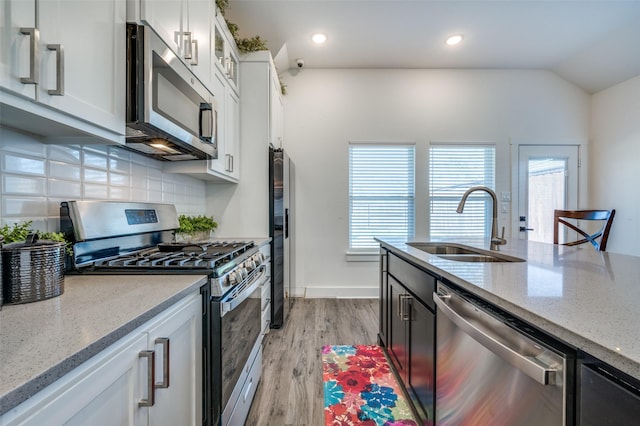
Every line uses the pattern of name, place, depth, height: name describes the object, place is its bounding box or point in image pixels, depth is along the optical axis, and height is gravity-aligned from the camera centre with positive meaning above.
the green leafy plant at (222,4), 2.00 +1.53
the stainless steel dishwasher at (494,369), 0.58 -0.42
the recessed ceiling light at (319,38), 2.84 +1.83
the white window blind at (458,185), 3.54 +0.34
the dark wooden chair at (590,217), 2.10 -0.05
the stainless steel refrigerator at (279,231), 2.50 -0.19
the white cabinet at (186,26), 1.20 +0.96
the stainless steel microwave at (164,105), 1.10 +0.52
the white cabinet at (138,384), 0.46 -0.39
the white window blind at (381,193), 3.55 +0.24
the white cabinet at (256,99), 2.56 +1.06
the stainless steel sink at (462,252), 1.40 -0.25
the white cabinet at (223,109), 1.87 +0.83
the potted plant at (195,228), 1.98 -0.13
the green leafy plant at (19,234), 0.83 -0.08
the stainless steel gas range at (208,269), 1.06 -0.24
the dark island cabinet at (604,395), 0.44 -0.32
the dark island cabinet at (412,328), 1.22 -0.63
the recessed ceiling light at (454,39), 2.89 +1.86
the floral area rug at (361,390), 1.47 -1.11
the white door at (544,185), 3.55 +0.35
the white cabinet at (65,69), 0.69 +0.42
